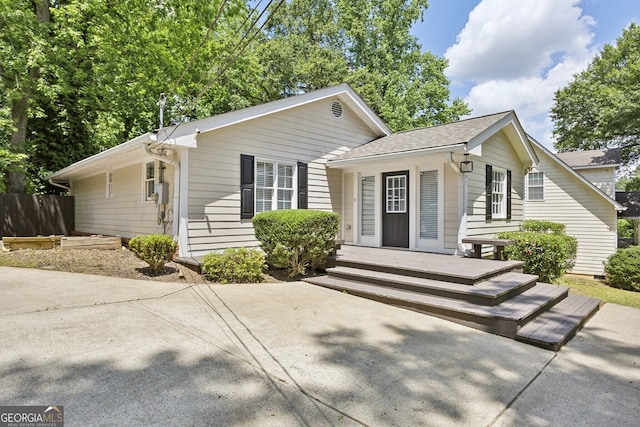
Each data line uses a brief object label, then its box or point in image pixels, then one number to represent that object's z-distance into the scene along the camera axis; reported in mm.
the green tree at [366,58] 20297
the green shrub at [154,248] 6230
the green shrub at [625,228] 25133
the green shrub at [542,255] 7355
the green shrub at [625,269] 8674
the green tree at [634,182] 21347
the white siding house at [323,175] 7250
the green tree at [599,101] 16542
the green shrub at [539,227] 10312
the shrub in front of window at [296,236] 6117
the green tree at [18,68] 10906
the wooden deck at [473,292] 4129
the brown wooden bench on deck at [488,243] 6863
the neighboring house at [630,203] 15273
